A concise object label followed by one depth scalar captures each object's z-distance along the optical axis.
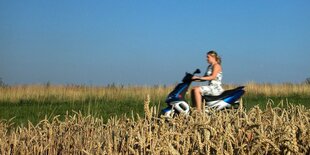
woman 10.37
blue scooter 10.10
